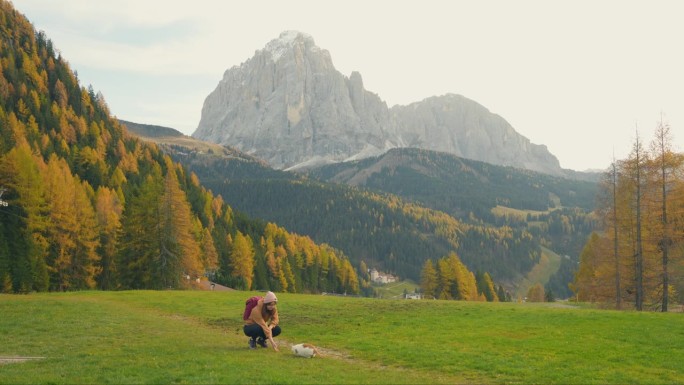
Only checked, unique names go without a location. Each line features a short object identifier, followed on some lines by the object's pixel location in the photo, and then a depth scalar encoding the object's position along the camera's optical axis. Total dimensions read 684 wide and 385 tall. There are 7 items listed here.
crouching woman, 24.69
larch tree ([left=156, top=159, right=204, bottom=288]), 75.12
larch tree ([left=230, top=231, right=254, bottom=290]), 120.31
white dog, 23.89
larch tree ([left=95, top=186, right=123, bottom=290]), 82.12
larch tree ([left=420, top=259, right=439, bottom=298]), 130.12
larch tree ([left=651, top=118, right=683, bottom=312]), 49.00
